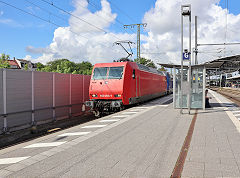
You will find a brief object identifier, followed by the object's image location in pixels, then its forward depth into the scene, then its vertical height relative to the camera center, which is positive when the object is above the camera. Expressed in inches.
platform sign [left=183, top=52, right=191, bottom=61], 419.4 +62.3
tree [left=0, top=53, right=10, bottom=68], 1600.6 +217.9
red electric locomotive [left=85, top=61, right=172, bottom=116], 483.2 +3.8
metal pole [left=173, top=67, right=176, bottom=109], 501.4 +11.0
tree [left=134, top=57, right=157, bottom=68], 2698.6 +340.8
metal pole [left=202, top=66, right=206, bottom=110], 470.6 +20.1
